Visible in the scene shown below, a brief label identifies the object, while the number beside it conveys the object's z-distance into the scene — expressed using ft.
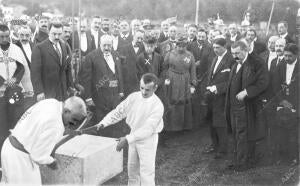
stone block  11.17
